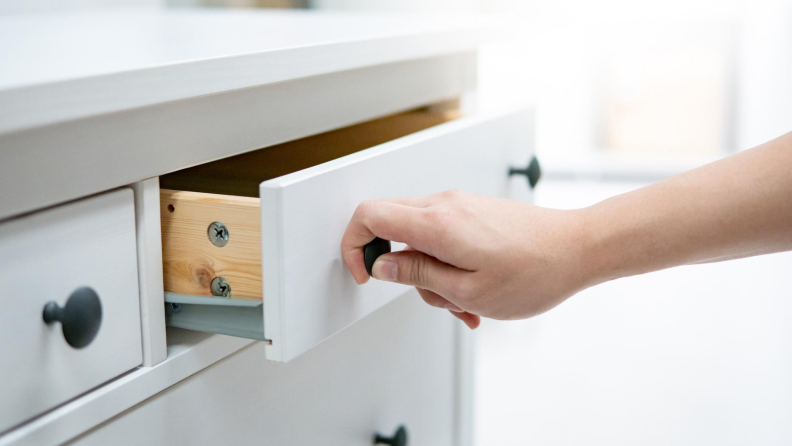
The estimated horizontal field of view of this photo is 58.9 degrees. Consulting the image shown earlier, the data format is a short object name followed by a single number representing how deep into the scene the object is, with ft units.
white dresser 1.05
